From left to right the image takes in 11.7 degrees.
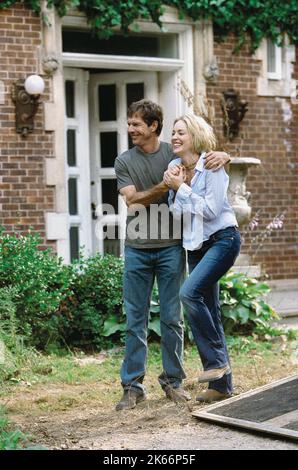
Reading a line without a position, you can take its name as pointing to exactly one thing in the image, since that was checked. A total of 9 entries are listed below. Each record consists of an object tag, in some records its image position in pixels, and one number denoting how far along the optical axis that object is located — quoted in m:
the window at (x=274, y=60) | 18.09
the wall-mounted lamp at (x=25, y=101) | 15.22
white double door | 16.98
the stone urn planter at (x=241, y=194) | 15.17
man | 9.41
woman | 9.08
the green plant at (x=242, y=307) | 13.70
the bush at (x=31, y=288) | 12.37
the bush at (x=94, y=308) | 13.28
